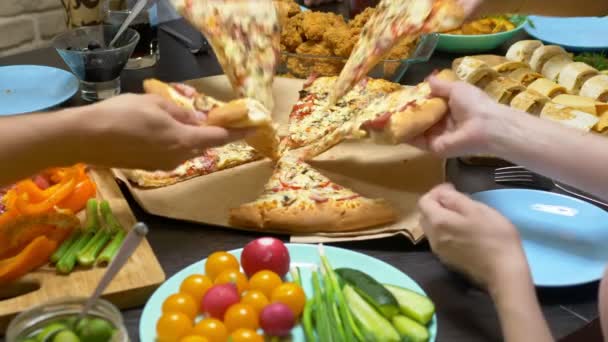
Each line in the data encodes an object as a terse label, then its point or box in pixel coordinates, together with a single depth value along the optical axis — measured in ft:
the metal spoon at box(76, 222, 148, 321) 3.21
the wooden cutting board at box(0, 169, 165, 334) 3.91
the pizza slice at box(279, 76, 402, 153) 6.09
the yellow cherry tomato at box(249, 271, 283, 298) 3.85
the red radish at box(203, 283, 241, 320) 3.67
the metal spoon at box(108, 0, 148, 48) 6.40
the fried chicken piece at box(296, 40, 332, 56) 6.84
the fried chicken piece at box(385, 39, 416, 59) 6.59
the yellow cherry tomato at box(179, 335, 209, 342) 3.36
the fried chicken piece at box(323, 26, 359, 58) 6.62
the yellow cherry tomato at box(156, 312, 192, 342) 3.51
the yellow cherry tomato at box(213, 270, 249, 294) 3.86
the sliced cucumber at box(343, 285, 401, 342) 3.54
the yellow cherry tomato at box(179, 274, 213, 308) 3.81
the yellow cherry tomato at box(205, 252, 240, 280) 4.01
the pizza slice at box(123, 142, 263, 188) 5.20
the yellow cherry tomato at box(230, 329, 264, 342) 3.41
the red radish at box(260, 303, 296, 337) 3.60
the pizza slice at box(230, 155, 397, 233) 4.74
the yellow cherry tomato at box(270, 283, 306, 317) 3.74
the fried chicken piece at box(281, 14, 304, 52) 6.94
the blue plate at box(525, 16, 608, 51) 7.82
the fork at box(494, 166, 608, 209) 5.22
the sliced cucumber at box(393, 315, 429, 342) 3.57
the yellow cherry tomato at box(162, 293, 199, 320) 3.64
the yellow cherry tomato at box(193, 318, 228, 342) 3.47
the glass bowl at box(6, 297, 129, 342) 3.13
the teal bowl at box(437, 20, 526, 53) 7.48
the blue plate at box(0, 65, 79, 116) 6.12
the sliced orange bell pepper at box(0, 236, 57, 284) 4.05
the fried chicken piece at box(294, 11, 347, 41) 6.90
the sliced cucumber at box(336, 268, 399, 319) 3.70
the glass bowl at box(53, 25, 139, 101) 6.20
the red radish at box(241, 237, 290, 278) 4.02
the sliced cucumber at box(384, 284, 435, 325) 3.68
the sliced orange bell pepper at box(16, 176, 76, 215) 4.42
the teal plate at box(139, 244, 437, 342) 3.69
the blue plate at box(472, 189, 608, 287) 4.17
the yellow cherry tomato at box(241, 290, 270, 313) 3.70
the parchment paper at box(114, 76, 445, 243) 4.88
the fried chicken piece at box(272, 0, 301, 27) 6.54
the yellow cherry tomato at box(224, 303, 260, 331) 3.57
